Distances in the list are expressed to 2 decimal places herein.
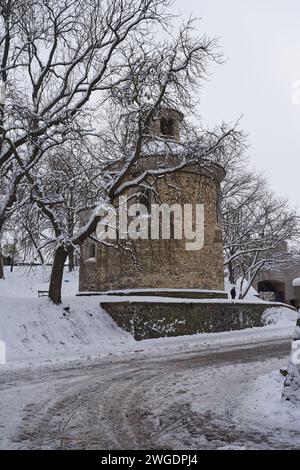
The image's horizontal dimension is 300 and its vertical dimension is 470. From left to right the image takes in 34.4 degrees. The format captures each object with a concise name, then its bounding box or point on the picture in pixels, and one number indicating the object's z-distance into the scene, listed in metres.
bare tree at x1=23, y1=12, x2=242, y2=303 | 16.48
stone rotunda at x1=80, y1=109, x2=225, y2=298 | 23.92
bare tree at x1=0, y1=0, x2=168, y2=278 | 16.12
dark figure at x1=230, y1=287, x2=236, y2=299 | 33.63
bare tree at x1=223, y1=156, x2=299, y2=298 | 34.75
